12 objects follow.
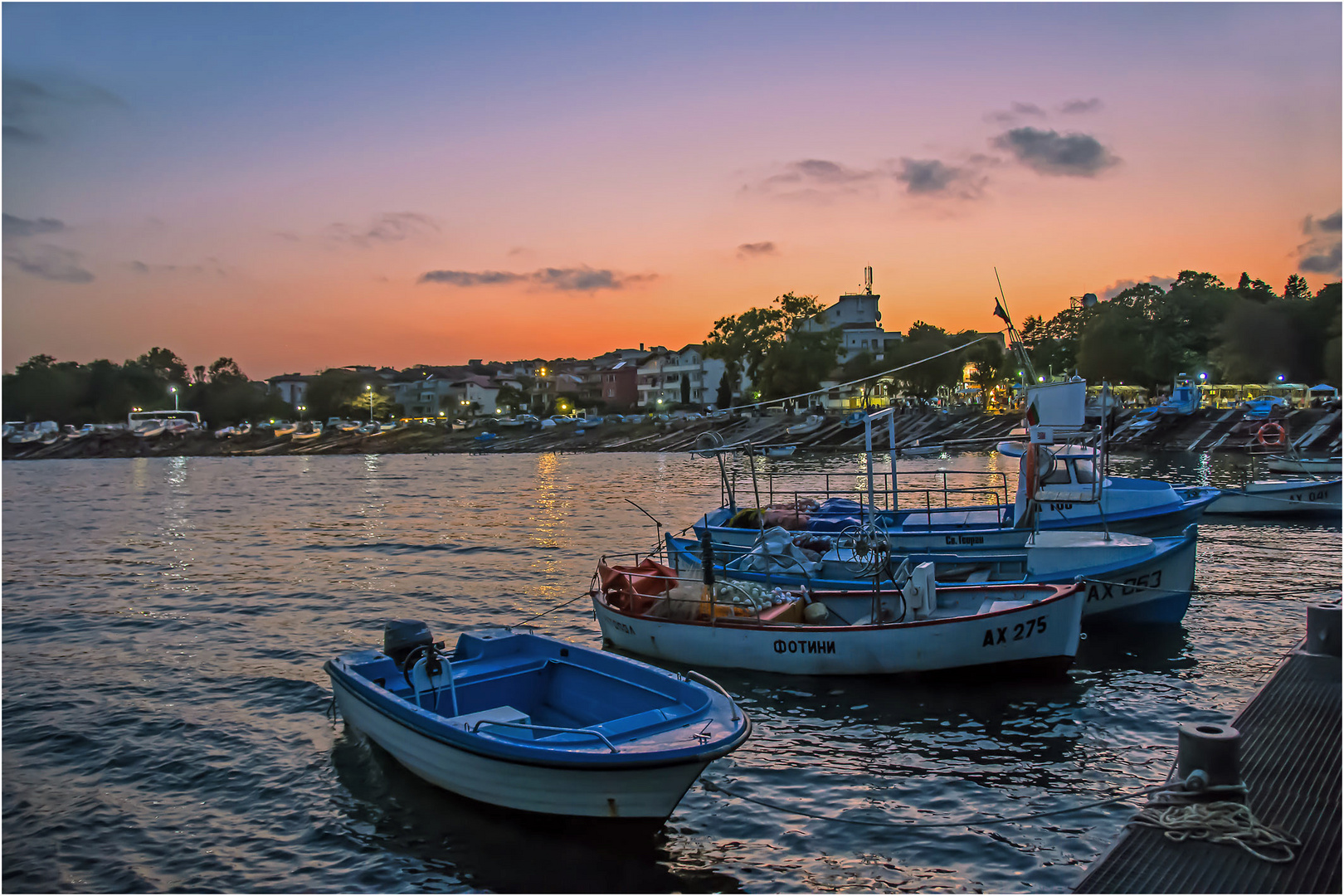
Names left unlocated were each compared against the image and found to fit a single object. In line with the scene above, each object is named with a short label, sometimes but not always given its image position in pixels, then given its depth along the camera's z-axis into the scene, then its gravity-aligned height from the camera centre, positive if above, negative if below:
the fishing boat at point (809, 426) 97.06 +1.12
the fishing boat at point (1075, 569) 15.99 -2.61
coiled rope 6.39 -3.10
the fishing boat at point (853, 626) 12.94 -3.11
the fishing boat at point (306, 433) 131.25 +1.38
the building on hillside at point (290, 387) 176.01 +11.27
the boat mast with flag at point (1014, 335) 19.22 +2.25
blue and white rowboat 8.41 -3.14
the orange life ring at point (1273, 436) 63.43 -0.36
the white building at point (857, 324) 120.19 +15.93
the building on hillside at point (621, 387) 141.50 +8.71
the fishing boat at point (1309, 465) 40.90 -1.66
